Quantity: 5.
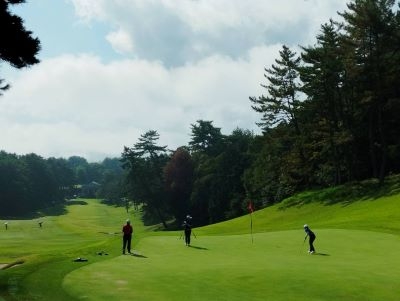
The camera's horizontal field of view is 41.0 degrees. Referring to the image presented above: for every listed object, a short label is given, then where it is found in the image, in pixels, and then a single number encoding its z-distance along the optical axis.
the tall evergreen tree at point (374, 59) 61.41
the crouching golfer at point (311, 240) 26.66
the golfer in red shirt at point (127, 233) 28.66
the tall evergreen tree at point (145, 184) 119.88
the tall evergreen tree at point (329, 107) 65.88
